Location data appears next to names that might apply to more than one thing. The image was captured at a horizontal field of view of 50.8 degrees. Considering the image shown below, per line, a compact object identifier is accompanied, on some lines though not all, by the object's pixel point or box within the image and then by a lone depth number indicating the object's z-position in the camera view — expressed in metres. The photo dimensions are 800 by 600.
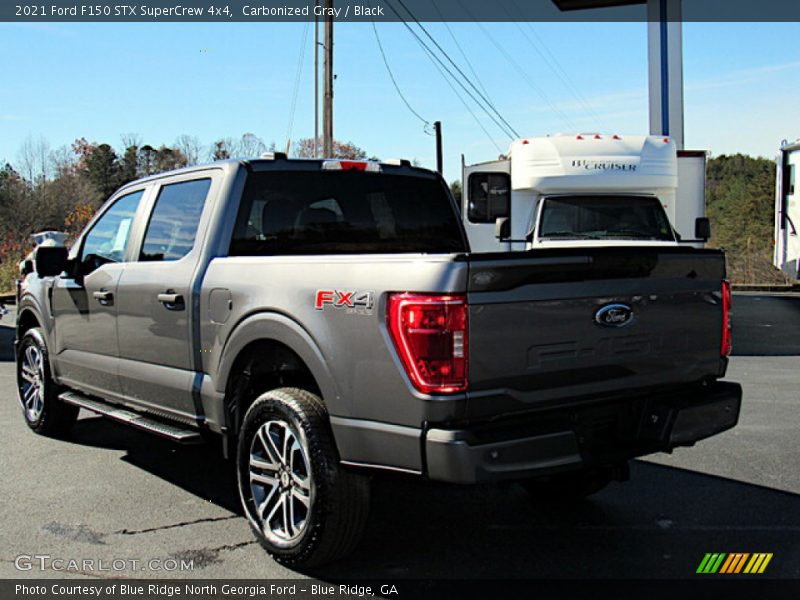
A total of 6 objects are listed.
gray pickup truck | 3.45
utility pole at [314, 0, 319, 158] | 26.14
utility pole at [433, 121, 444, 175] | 37.91
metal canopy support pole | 19.67
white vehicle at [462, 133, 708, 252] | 11.44
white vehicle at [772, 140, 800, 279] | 16.80
